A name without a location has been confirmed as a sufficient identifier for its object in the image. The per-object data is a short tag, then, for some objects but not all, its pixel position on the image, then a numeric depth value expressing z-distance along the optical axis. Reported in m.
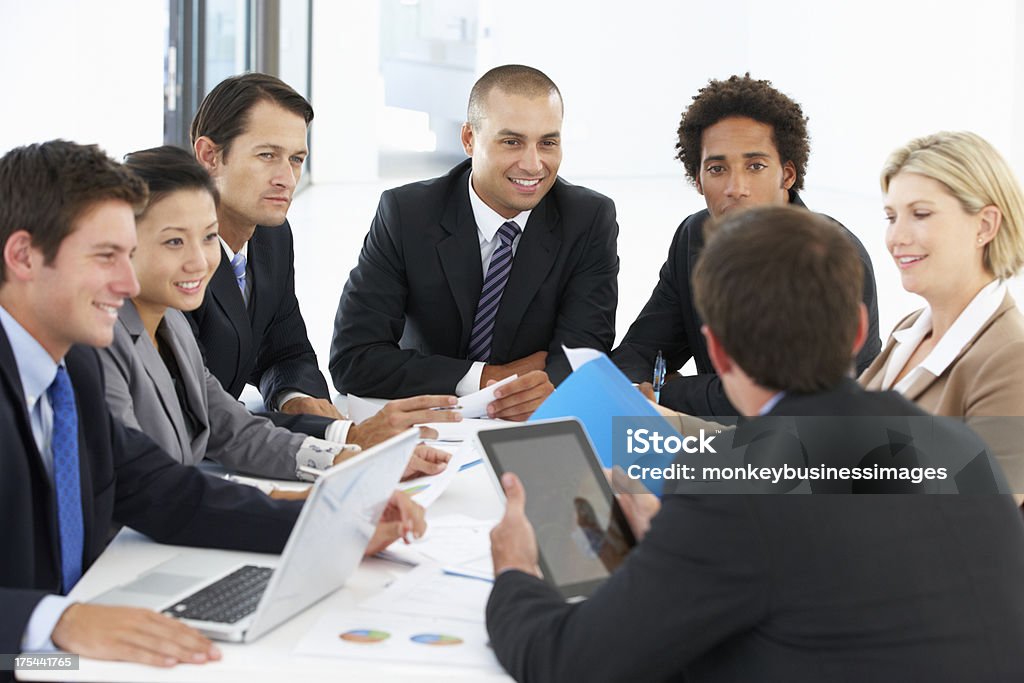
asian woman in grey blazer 2.28
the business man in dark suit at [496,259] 3.61
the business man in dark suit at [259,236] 3.16
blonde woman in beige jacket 2.27
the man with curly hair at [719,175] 3.46
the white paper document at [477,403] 2.89
